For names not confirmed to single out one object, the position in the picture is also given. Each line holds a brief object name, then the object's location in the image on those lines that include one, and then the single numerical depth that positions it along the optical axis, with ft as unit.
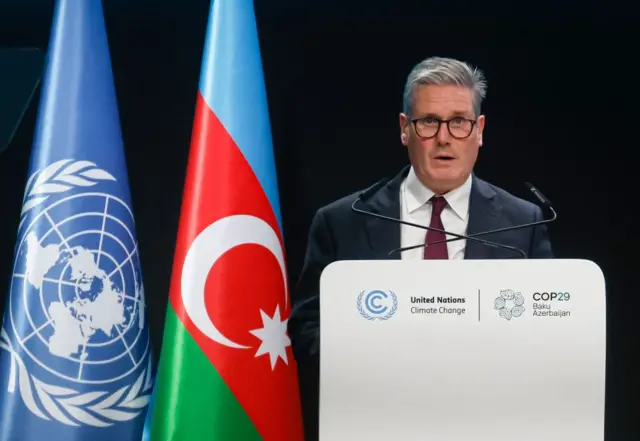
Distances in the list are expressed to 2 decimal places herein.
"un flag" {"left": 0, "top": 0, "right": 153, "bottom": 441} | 24.58
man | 23.85
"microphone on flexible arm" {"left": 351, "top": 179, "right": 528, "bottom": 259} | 24.01
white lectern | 22.54
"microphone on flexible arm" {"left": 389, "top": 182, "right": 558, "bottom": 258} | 23.16
